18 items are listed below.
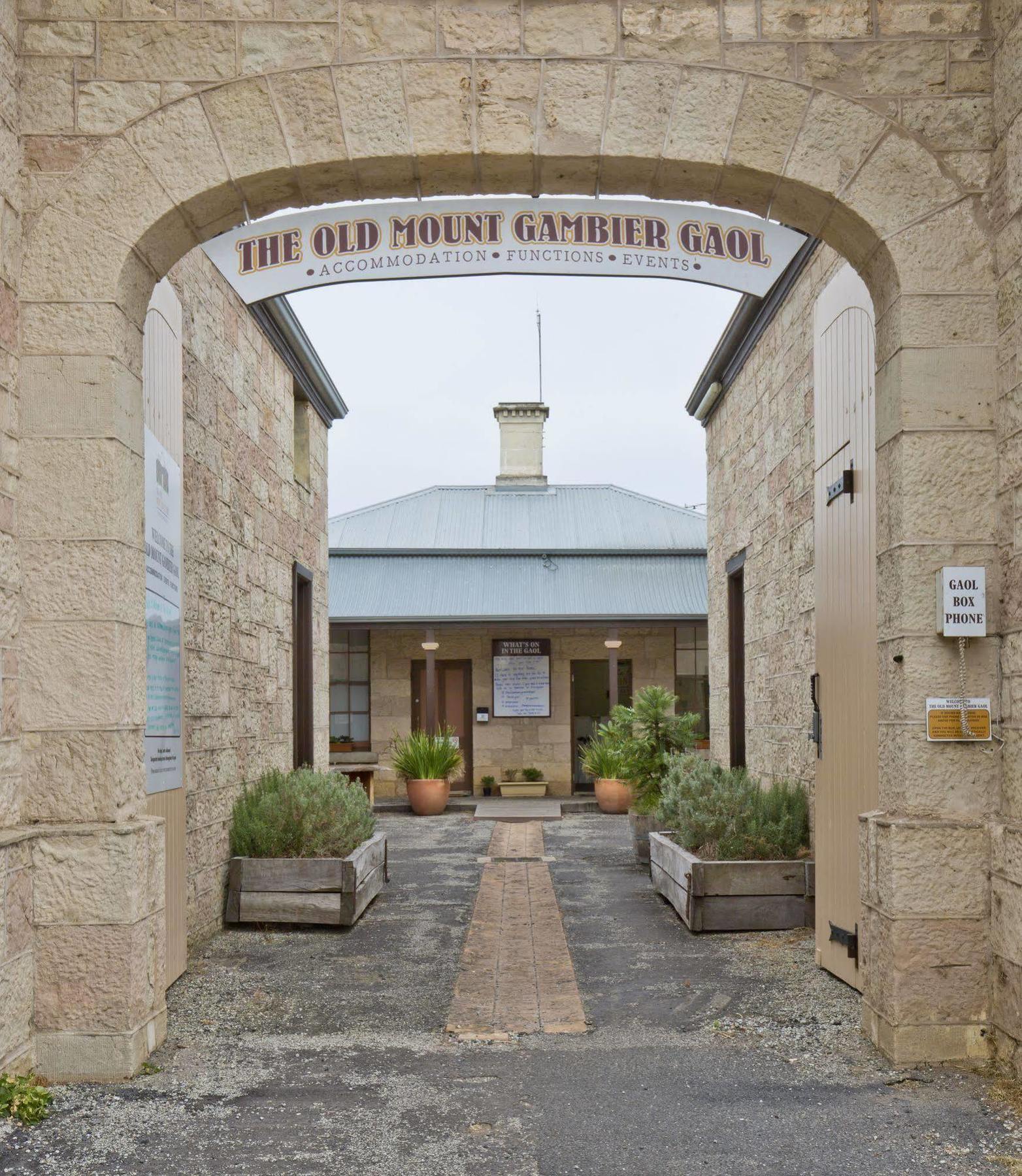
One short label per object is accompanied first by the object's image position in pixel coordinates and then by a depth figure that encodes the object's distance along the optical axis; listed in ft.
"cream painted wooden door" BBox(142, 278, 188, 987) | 18.62
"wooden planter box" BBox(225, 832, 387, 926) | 24.22
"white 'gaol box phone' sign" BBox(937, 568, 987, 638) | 14.35
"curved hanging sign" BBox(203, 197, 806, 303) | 17.53
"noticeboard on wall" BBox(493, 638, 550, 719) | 59.57
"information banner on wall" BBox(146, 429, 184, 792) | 18.10
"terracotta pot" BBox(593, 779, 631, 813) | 52.03
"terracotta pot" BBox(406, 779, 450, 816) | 51.88
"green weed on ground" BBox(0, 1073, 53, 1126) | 12.98
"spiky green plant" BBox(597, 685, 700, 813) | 34.63
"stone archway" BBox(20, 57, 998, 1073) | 14.38
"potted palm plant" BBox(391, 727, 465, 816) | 51.83
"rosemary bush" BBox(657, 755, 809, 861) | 23.94
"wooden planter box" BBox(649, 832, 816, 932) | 23.48
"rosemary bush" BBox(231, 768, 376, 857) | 25.00
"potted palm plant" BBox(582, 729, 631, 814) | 51.21
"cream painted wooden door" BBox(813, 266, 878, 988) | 17.80
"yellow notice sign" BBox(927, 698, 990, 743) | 14.43
